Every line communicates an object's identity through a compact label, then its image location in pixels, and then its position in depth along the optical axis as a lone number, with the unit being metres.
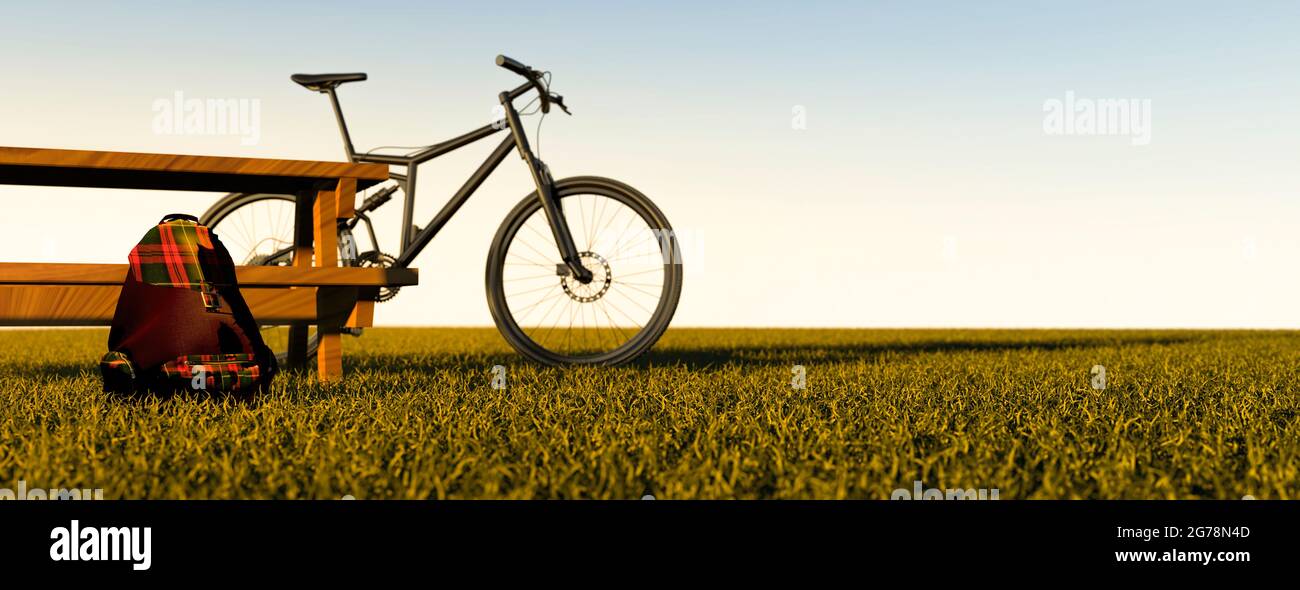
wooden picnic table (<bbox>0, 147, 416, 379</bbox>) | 3.97
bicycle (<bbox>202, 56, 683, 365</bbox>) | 5.23
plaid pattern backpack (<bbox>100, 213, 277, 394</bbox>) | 3.51
